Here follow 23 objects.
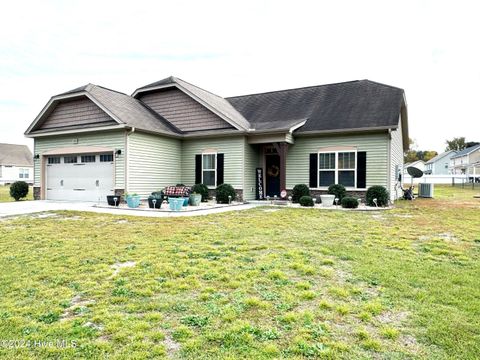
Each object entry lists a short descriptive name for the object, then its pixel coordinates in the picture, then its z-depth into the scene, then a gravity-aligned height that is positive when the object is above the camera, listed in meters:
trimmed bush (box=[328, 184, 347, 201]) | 14.26 -0.38
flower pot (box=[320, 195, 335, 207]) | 13.65 -0.74
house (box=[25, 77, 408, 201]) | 14.56 +1.99
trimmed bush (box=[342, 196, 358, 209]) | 12.98 -0.82
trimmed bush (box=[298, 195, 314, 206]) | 13.74 -0.78
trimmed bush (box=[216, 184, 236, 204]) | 15.03 -0.48
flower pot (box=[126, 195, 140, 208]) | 13.36 -0.74
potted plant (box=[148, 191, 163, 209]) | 13.00 -0.73
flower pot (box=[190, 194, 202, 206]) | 14.22 -0.71
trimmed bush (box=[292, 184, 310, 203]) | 14.78 -0.44
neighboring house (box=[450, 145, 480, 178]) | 48.06 +3.28
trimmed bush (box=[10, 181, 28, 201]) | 17.64 -0.37
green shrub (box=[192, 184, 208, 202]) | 15.88 -0.36
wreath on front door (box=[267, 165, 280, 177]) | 16.86 +0.59
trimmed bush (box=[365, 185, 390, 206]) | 13.36 -0.53
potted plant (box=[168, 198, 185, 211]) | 12.12 -0.75
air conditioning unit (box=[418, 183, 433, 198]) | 20.88 -0.52
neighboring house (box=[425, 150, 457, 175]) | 61.73 +3.49
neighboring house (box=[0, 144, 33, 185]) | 46.53 +2.86
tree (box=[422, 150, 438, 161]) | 78.81 +6.65
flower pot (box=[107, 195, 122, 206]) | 13.89 -0.73
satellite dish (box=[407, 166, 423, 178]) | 20.95 +0.65
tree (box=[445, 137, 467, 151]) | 77.58 +9.14
